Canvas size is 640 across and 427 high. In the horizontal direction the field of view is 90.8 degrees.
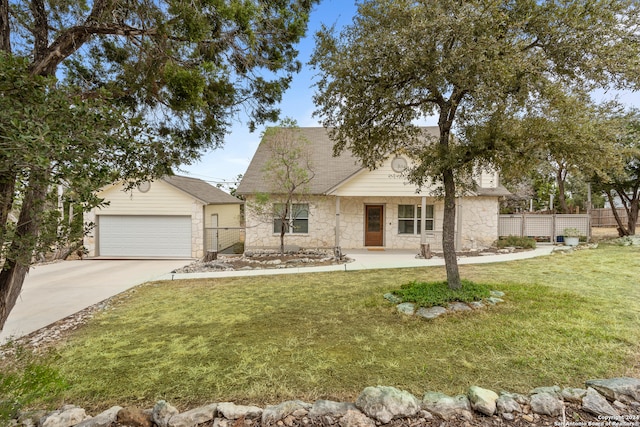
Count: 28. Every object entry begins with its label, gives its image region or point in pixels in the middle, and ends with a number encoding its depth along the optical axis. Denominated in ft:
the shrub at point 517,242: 45.70
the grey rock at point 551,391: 10.34
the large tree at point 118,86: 7.35
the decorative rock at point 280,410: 9.51
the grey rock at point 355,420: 9.22
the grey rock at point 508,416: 9.48
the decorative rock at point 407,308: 18.99
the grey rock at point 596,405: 9.53
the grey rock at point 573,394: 10.14
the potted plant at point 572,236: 47.32
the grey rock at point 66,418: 9.38
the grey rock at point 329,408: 9.68
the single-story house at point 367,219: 46.73
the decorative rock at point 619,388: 10.09
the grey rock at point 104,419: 9.26
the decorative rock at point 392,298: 20.74
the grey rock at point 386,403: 9.52
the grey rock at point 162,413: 9.46
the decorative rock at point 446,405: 9.62
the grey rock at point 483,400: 9.67
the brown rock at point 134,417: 9.43
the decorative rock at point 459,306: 18.83
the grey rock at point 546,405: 9.64
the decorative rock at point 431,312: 18.22
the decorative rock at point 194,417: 9.40
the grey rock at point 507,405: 9.73
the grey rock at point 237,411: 9.68
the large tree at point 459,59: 14.83
